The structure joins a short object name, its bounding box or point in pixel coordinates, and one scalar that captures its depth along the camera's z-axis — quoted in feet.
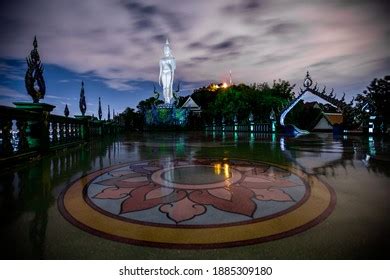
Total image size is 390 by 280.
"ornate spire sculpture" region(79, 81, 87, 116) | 43.04
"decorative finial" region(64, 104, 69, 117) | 52.34
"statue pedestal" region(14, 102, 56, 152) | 20.40
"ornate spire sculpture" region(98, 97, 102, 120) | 66.34
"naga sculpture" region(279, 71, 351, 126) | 51.21
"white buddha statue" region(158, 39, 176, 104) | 107.45
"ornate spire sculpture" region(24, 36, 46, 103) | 20.30
